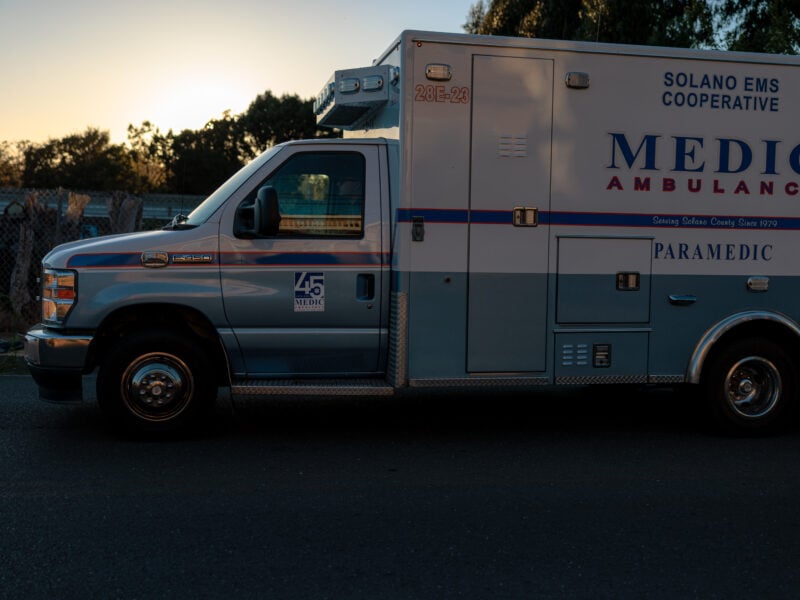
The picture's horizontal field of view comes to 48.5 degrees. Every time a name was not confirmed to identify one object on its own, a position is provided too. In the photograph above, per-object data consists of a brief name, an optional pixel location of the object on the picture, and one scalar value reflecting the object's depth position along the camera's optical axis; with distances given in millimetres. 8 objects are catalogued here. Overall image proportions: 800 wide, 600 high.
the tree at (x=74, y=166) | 64875
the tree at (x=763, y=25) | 15453
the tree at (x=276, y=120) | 60438
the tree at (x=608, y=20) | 17609
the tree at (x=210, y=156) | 64750
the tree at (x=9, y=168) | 64562
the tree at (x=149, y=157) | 72250
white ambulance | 6523
